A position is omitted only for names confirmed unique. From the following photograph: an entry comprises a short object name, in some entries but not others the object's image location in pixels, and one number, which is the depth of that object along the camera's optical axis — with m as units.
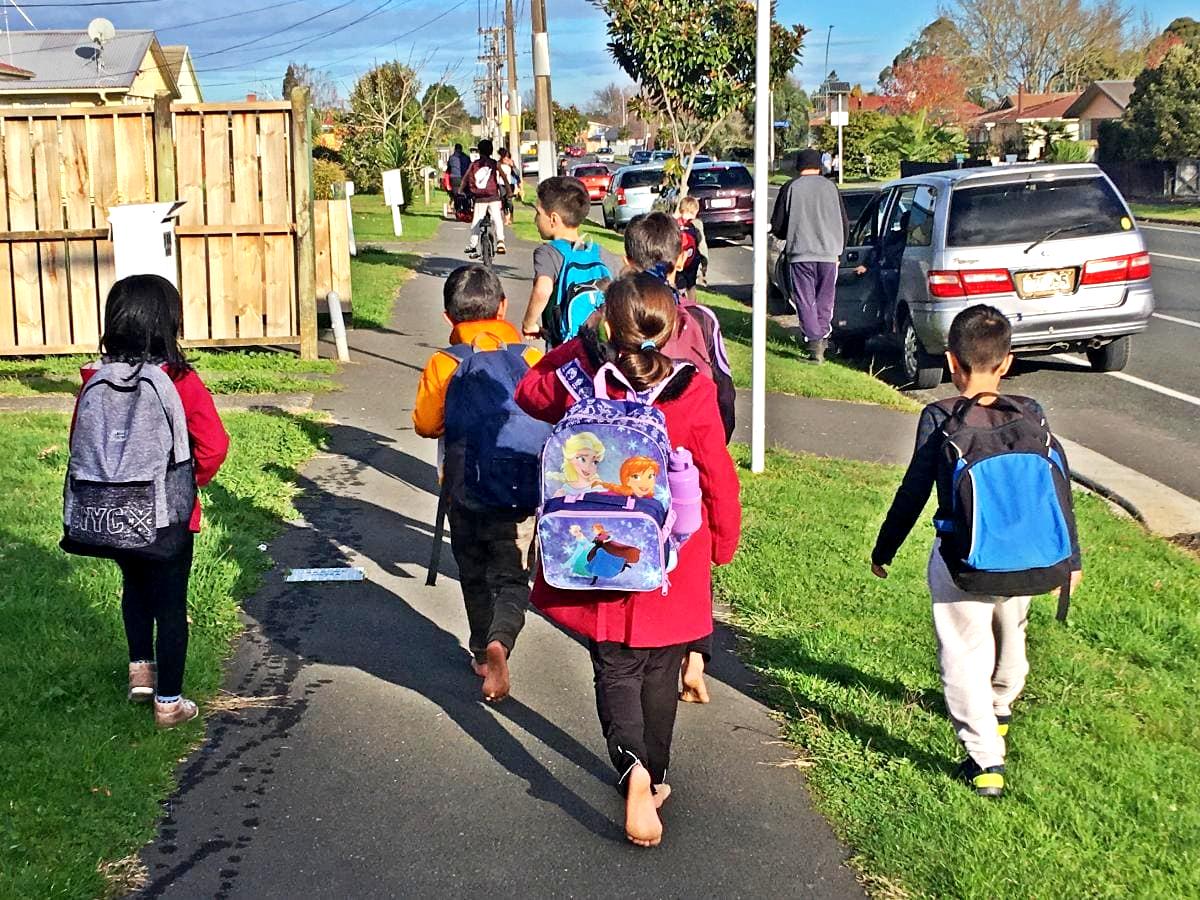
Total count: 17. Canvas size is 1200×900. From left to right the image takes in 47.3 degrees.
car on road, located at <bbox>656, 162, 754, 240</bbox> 27.82
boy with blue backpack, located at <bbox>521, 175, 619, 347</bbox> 5.96
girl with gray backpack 4.44
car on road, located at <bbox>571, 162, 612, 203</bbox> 45.66
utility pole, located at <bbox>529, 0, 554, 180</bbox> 20.81
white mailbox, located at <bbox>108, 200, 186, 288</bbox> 8.68
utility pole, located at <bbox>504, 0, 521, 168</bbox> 45.41
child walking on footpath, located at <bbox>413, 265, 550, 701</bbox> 4.89
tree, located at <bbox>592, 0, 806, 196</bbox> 16.72
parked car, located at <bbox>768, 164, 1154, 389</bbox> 11.23
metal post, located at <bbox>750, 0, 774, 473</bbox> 7.80
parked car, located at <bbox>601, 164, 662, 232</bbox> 30.58
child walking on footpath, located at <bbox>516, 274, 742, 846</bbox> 3.78
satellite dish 37.41
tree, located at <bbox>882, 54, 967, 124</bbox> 78.56
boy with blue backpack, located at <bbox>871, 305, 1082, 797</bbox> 3.87
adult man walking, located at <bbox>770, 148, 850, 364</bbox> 12.13
